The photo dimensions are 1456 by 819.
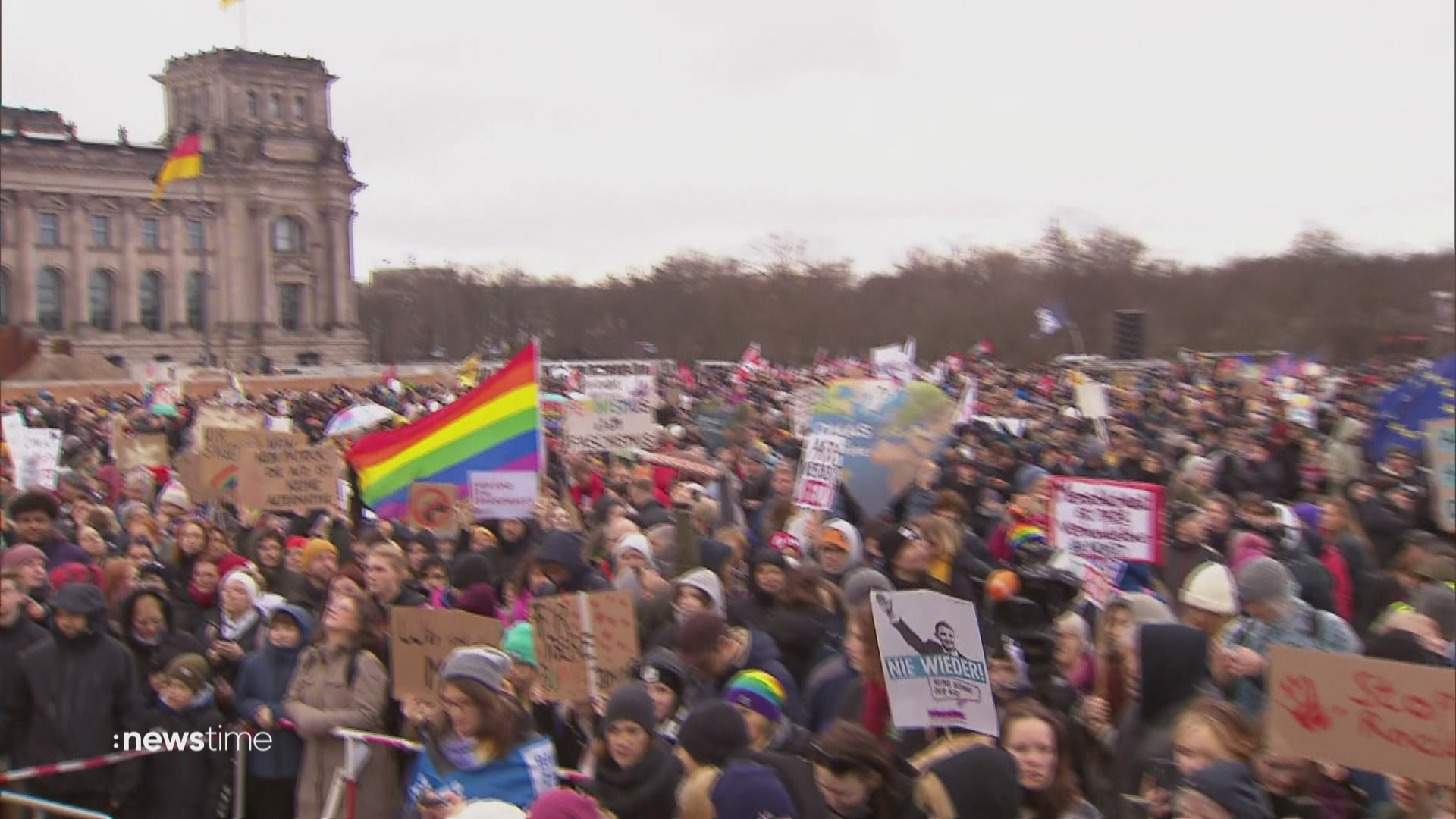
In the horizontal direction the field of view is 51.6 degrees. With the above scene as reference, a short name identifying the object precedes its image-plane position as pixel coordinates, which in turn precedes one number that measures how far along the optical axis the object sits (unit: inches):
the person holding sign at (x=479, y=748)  190.9
